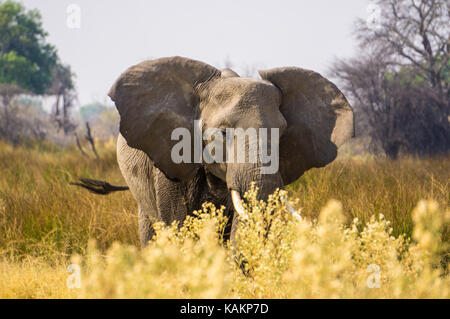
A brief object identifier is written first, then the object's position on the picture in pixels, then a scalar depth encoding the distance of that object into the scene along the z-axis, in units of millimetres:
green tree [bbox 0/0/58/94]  37625
